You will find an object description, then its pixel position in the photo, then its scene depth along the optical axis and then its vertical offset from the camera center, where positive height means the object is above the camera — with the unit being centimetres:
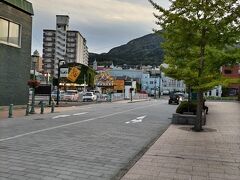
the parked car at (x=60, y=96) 3179 -118
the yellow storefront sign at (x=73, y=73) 3613 +235
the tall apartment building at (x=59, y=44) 9668 +1889
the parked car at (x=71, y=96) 3154 -114
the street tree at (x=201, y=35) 927 +235
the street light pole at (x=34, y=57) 1700 +222
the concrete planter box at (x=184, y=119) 1137 -140
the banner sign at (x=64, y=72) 2523 +172
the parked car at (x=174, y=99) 3181 -118
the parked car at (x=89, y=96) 3328 -121
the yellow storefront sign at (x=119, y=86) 5755 +79
